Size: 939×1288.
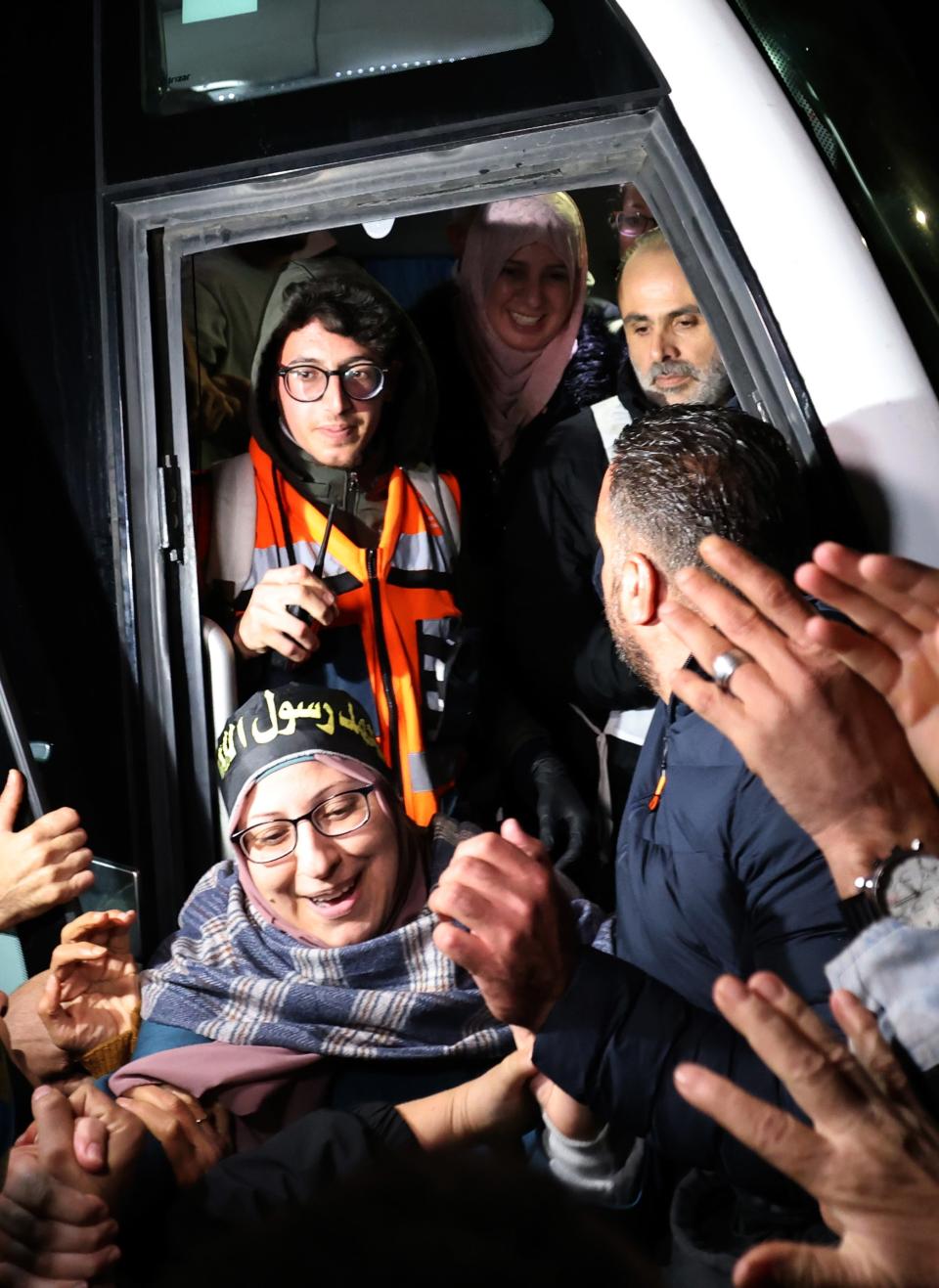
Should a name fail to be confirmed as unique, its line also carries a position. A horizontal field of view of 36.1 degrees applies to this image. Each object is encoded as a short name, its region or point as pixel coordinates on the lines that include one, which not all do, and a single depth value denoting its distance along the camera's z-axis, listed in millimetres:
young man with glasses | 1048
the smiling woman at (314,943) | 969
